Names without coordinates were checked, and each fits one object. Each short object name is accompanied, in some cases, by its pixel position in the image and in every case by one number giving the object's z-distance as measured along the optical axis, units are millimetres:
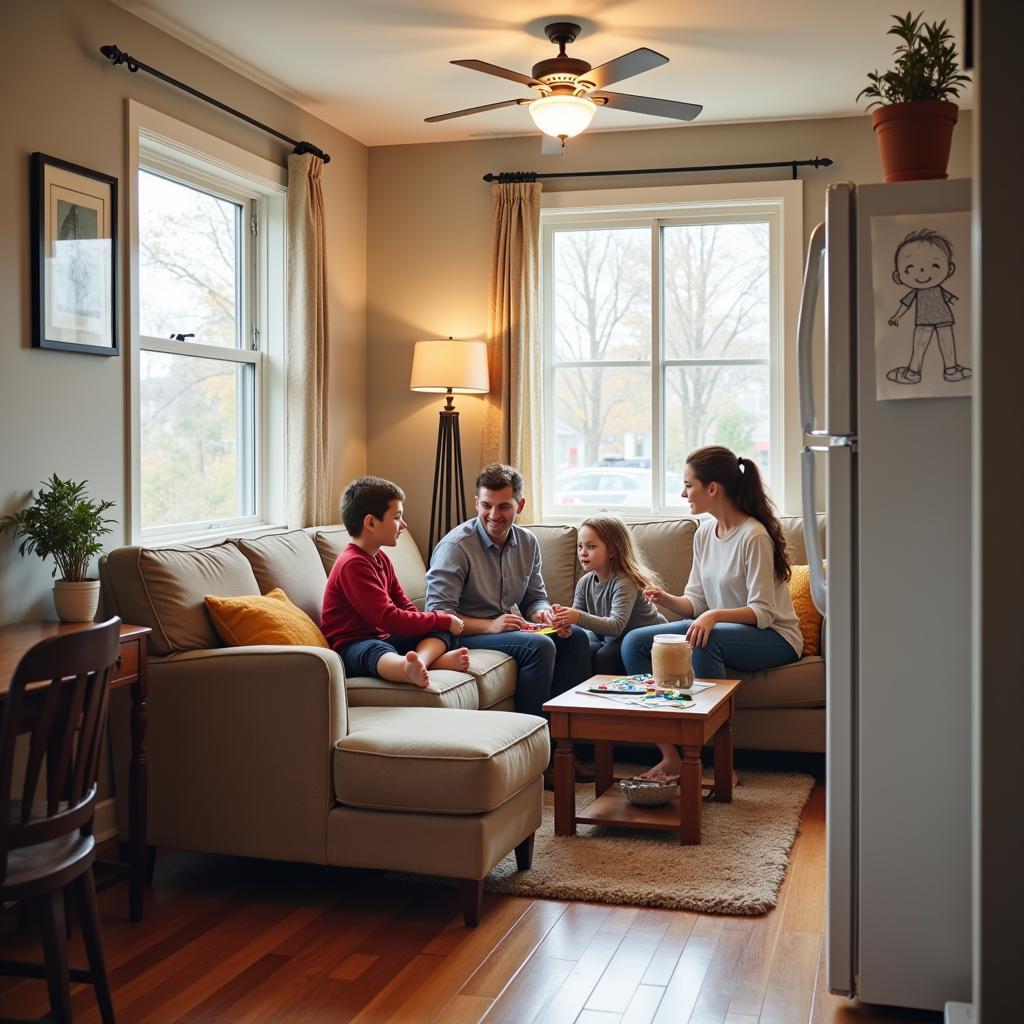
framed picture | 3414
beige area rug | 3111
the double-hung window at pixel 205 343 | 4164
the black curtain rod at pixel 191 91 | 3693
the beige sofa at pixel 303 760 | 2967
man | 4371
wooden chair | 2092
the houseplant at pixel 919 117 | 2502
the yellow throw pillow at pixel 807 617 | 4445
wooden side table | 3002
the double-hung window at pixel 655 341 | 5434
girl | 4523
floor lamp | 5289
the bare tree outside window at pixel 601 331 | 5594
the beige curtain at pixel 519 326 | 5480
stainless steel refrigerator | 2375
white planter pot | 3250
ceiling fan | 3742
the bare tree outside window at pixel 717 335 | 5449
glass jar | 3781
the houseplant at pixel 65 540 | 3250
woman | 4215
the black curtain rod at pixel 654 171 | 5238
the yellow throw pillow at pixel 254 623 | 3461
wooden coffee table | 3490
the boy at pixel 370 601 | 3846
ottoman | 2943
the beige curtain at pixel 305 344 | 4887
